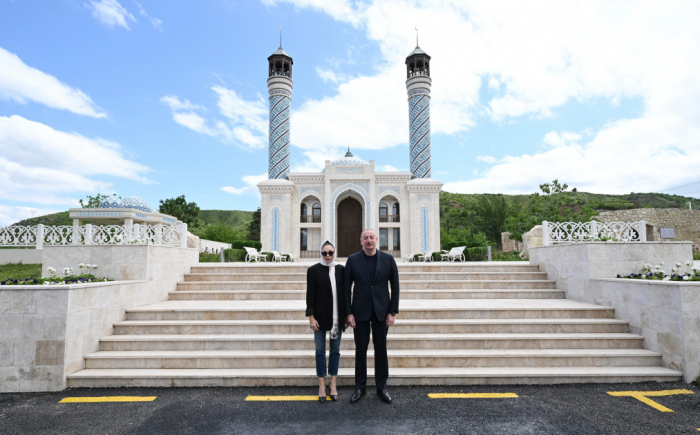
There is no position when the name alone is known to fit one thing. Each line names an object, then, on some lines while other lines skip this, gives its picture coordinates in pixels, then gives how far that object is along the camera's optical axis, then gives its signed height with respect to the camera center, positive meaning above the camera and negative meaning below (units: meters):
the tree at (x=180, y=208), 33.34 +3.69
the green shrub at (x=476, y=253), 13.86 -0.19
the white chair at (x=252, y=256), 12.84 -0.20
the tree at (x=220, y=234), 37.56 +1.61
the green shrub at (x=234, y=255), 13.13 -0.17
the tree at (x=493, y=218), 32.16 +2.56
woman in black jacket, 3.61 -0.57
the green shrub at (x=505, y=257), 15.09 -0.36
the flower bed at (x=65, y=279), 4.80 -0.38
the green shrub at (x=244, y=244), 16.34 +0.25
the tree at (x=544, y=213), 20.69 +1.93
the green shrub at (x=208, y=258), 13.76 -0.29
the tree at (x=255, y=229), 39.26 +2.17
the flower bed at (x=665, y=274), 4.76 -0.37
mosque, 18.66 +2.31
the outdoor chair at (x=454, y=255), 12.79 -0.22
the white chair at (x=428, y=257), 14.33 -0.31
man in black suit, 3.65 -0.55
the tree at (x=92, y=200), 29.56 +3.95
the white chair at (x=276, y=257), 14.62 -0.28
